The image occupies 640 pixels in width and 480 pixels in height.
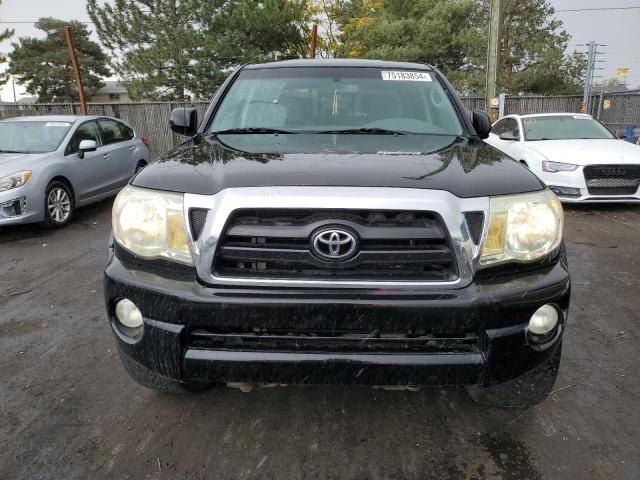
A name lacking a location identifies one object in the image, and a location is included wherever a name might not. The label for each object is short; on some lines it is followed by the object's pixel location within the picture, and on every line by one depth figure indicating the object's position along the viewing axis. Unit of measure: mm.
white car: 7203
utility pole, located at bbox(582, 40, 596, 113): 16109
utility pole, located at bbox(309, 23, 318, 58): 17714
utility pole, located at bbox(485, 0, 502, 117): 14852
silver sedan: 6188
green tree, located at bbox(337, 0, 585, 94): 26750
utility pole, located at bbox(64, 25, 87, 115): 14987
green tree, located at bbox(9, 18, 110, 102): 40031
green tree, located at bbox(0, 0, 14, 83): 34625
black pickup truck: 1845
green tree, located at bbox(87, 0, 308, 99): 21906
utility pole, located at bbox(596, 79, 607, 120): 16266
